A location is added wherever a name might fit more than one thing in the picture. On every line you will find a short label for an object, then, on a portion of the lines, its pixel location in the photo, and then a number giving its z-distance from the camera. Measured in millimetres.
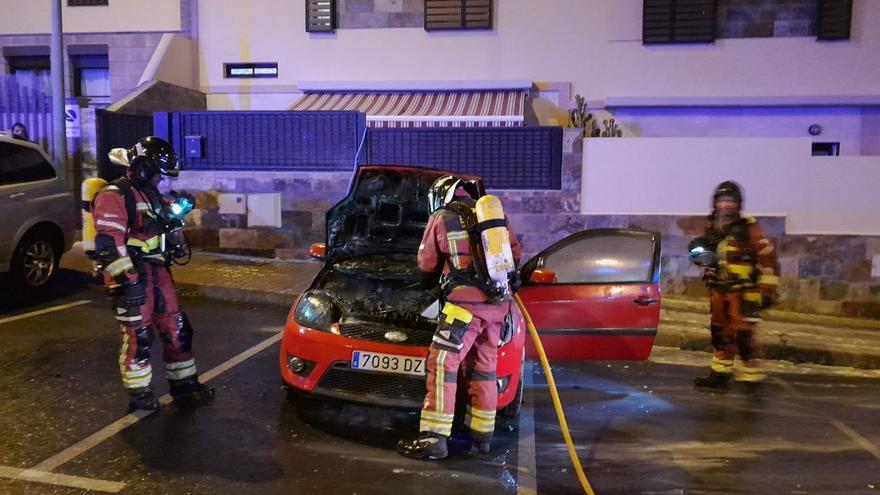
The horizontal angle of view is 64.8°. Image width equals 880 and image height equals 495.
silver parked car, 7785
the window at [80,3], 14524
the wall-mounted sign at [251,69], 14383
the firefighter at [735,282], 5609
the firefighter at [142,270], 4418
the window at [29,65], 15500
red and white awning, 12219
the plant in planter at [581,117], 12875
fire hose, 3805
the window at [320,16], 13836
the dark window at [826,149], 13094
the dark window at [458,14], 13453
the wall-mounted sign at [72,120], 11008
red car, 4402
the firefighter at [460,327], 4027
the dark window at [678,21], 12828
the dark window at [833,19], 12438
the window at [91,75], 15359
